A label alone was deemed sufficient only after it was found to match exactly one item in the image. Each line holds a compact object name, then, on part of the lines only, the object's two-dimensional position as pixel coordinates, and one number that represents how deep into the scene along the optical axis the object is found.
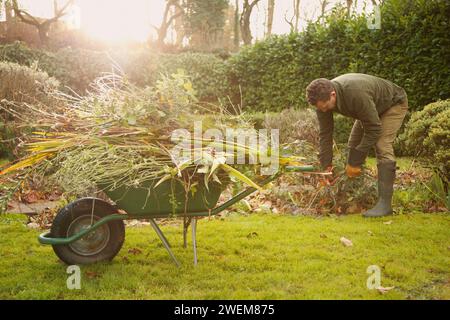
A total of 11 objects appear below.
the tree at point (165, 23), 24.13
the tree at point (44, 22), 17.11
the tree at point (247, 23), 21.23
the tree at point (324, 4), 23.61
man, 4.02
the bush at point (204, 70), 11.85
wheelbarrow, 3.10
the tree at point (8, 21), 18.27
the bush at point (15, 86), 7.34
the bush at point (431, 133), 4.82
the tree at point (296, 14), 25.76
